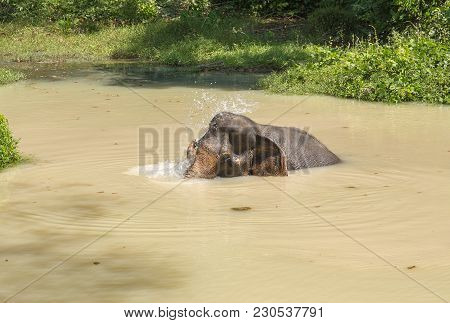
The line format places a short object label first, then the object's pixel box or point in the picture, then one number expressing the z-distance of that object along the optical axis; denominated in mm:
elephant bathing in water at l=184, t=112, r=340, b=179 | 8883
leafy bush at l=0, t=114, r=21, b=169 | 9518
